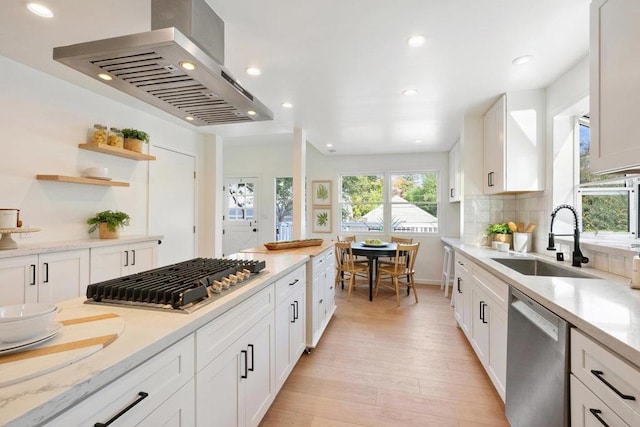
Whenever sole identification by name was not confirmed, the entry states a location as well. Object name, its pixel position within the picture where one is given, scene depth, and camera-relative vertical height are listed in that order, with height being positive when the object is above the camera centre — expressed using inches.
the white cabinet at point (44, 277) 80.4 -19.3
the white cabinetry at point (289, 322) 74.7 -30.6
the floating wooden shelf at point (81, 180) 100.6 +12.2
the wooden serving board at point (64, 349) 25.7 -13.9
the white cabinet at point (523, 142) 107.7 +28.0
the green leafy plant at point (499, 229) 119.8 -4.8
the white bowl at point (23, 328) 28.8 -11.7
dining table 166.4 -20.7
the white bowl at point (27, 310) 32.0 -11.2
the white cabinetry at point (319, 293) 102.3 -30.2
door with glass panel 239.3 -0.3
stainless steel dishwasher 47.4 -27.7
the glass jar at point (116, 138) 120.0 +31.1
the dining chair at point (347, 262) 166.1 -27.8
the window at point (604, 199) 82.3 +5.8
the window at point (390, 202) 218.4 +10.8
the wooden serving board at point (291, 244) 112.6 -11.9
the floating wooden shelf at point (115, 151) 113.7 +25.7
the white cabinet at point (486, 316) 73.9 -30.4
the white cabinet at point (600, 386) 34.1 -21.9
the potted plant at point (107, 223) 115.3 -3.9
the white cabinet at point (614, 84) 50.7 +25.3
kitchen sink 87.9 -15.4
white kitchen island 23.2 -15.4
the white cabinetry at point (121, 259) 104.2 -18.1
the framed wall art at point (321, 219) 233.0 -2.9
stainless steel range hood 42.3 +23.6
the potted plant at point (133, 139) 127.9 +32.9
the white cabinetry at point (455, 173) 171.9 +27.3
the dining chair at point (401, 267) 159.5 -29.0
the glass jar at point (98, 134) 115.4 +31.4
